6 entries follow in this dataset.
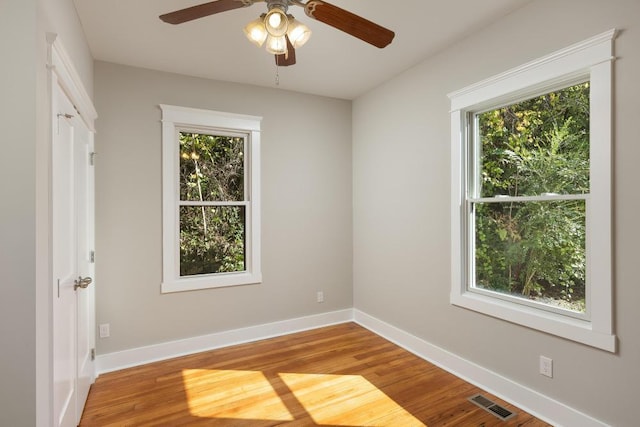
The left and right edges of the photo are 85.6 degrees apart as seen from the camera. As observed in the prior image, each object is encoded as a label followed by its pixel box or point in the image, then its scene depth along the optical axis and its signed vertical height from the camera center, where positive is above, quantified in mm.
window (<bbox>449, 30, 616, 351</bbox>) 1994 +122
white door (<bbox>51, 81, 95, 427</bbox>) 1695 -281
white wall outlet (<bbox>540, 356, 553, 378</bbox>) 2240 -1011
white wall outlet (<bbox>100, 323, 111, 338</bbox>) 3053 -1041
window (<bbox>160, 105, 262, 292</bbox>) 3354 +146
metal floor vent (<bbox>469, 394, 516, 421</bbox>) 2293 -1348
